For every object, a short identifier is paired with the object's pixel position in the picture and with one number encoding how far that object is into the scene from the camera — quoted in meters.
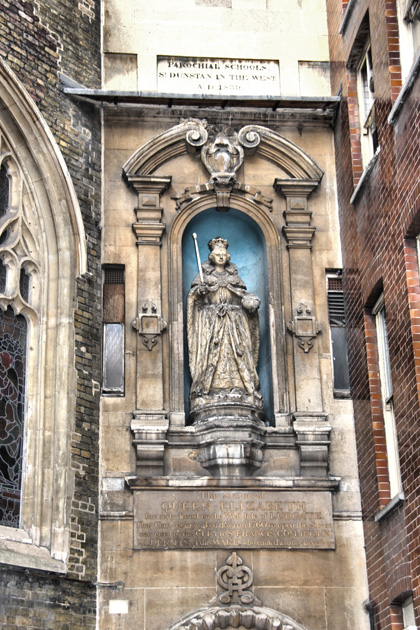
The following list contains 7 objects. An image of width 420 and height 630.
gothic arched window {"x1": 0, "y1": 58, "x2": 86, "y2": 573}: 12.69
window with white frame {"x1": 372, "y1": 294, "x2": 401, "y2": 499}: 12.74
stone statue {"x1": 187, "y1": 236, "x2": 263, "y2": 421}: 13.97
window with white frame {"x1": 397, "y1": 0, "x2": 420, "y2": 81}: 12.62
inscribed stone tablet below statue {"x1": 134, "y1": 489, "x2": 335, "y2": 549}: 13.20
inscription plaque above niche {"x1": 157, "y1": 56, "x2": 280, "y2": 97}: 15.82
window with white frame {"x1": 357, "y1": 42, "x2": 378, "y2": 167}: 14.16
